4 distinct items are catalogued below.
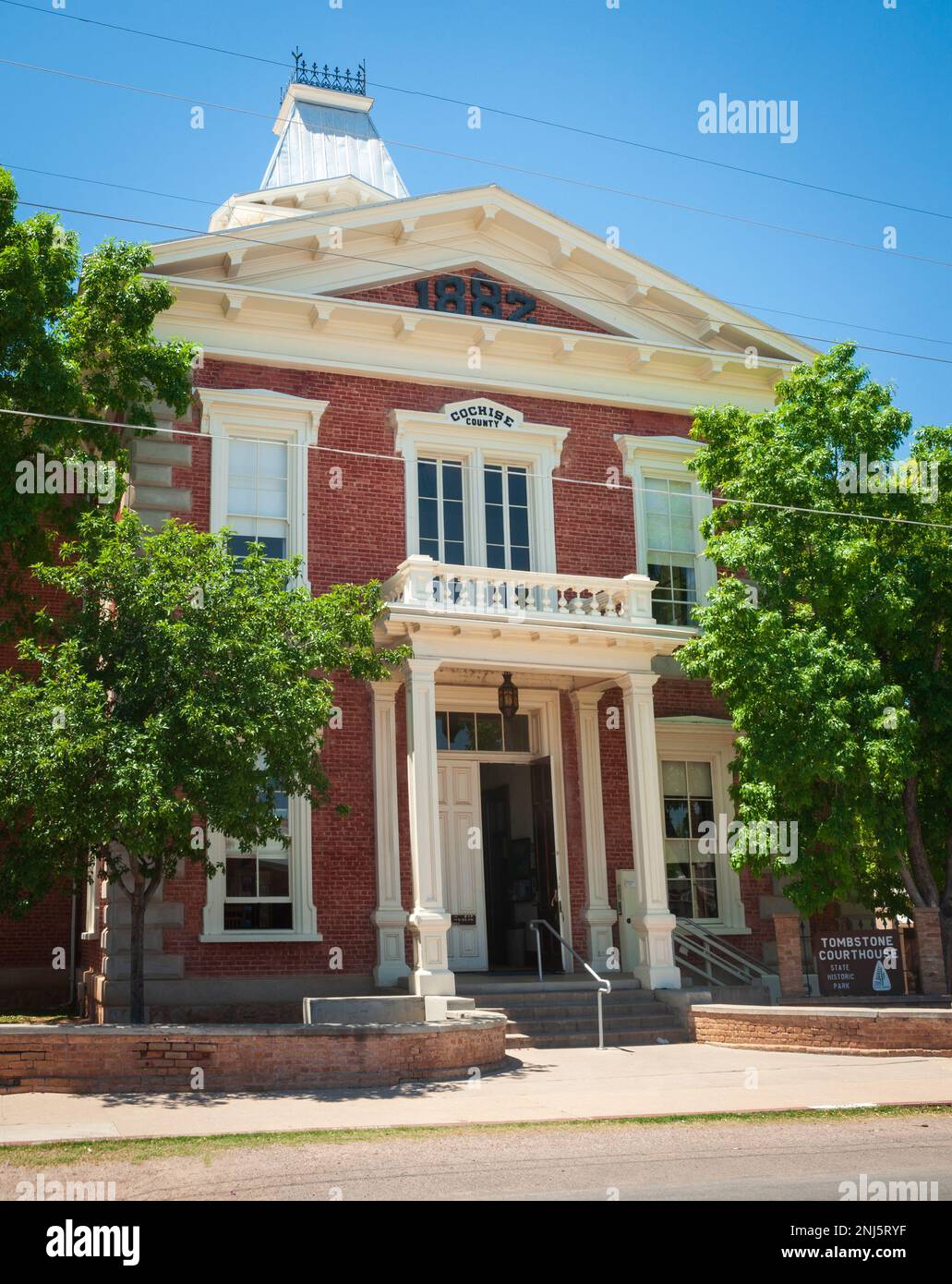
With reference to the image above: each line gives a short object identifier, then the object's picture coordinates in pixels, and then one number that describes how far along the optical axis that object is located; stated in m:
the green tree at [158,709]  11.93
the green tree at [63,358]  13.85
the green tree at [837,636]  15.79
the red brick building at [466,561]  16.61
